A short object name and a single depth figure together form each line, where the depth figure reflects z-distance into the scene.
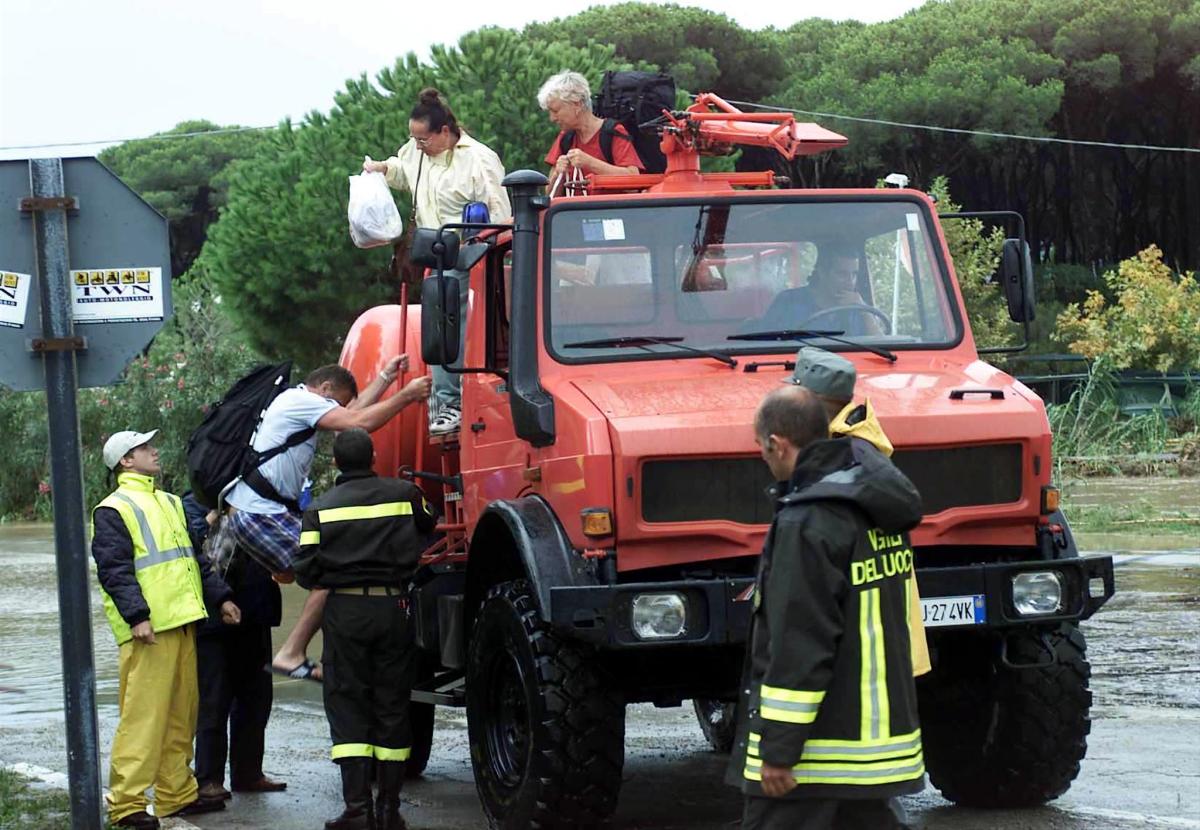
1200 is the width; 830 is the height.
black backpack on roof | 9.15
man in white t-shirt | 8.36
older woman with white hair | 9.04
